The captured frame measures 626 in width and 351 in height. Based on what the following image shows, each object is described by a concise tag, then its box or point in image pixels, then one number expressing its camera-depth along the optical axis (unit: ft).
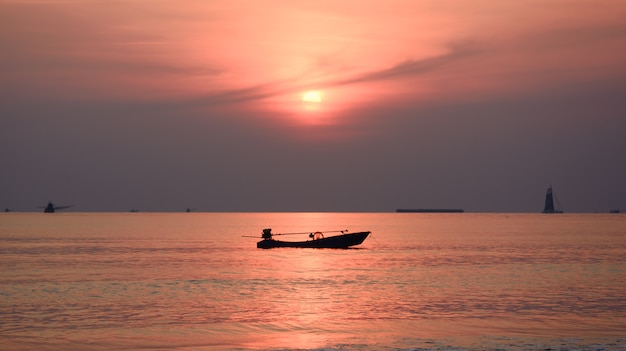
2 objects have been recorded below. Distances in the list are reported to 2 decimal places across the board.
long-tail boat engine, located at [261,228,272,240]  407.03
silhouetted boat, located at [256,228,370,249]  392.06
